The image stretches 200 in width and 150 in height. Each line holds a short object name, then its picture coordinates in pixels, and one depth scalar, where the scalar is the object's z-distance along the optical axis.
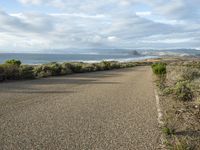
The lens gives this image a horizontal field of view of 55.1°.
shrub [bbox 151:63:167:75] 15.41
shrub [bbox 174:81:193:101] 8.06
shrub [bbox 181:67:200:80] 14.40
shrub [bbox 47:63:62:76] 17.07
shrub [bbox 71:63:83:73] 20.88
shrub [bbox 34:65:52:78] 15.34
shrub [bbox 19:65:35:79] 14.18
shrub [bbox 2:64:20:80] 13.59
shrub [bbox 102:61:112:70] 29.15
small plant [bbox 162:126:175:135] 4.66
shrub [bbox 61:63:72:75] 18.33
